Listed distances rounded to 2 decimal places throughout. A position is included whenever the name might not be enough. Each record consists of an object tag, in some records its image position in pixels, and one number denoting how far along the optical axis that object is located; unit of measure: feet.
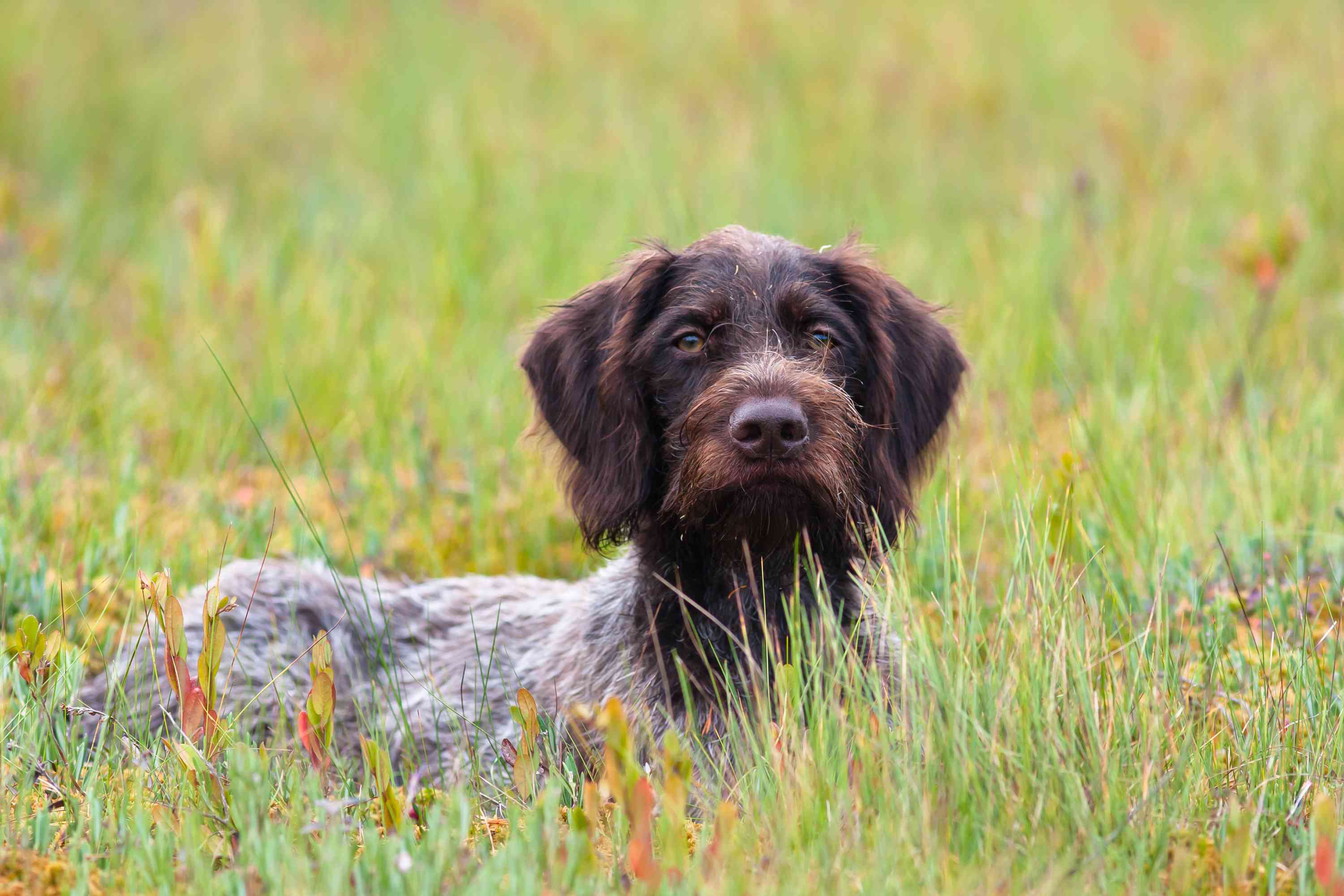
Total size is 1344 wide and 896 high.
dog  24.41
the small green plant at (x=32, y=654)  21.20
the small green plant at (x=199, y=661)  20.18
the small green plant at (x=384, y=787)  18.94
